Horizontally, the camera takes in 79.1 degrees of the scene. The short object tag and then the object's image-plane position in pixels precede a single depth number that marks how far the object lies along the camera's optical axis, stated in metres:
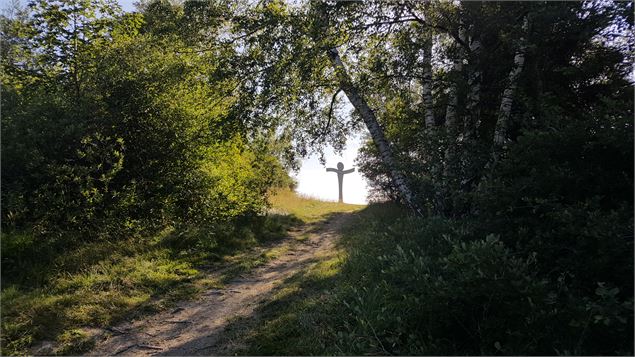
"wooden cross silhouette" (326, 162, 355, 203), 25.60
